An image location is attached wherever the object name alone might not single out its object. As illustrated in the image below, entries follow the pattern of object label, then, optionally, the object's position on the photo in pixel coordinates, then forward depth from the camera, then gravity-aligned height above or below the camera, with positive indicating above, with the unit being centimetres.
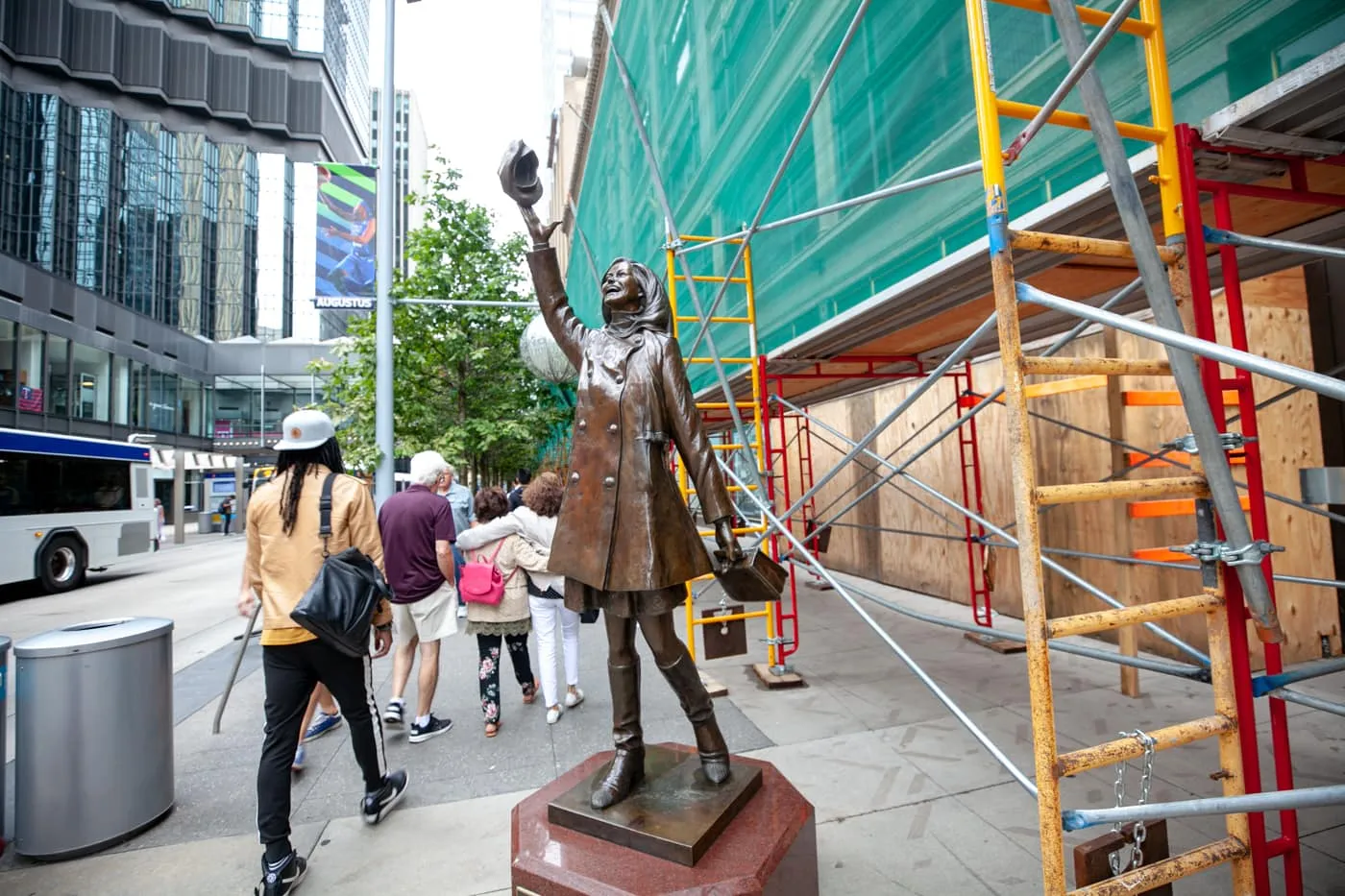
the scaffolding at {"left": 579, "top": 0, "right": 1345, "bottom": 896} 150 -1
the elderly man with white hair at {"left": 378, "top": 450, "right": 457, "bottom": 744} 415 -48
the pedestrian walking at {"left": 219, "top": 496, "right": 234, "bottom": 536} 2483 -29
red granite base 188 -113
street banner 830 +336
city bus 1054 +5
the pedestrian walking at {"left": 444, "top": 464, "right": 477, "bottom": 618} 699 -8
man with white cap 261 -46
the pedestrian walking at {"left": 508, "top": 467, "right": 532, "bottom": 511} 756 +12
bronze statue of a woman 228 -4
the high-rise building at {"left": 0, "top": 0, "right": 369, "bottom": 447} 2277 +1767
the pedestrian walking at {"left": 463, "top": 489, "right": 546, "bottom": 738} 426 -78
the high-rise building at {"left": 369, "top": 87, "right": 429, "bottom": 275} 9012 +4973
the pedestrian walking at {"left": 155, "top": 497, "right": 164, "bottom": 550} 1877 -52
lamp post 770 +193
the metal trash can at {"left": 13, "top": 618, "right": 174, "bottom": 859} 293 -107
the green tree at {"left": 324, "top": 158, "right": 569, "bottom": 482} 1043 +232
